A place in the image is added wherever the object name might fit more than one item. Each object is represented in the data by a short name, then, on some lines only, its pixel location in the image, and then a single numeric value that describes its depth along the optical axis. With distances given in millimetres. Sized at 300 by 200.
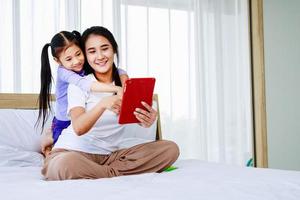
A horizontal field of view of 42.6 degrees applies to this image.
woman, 1327
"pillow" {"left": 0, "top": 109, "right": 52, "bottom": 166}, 1704
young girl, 1428
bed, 962
